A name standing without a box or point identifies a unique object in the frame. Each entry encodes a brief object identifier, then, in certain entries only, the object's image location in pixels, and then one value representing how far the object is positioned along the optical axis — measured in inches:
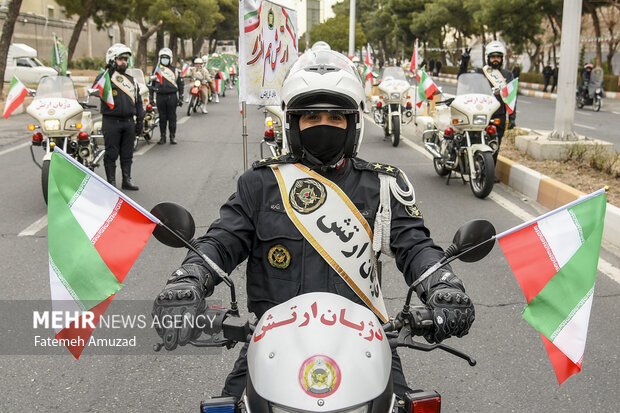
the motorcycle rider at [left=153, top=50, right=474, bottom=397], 95.0
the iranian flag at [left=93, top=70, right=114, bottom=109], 346.3
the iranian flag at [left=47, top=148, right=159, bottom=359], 86.6
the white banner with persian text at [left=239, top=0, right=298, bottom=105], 284.4
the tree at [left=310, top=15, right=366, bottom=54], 1951.3
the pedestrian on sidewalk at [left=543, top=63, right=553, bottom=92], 1362.0
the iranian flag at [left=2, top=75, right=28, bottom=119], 341.1
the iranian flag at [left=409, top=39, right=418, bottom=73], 695.1
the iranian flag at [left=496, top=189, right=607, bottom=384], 87.9
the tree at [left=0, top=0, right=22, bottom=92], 854.5
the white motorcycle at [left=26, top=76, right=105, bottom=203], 342.0
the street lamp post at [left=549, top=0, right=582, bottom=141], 394.3
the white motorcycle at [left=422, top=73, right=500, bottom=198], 343.6
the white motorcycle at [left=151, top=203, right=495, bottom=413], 63.3
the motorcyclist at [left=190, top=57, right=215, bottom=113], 818.2
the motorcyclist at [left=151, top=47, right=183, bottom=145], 538.2
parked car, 1212.5
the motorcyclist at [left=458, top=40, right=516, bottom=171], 378.9
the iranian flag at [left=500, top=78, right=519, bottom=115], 371.9
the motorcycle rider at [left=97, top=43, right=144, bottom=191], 355.6
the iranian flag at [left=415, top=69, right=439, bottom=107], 442.0
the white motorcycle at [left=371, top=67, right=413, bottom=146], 547.2
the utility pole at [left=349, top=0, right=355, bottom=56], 1224.0
